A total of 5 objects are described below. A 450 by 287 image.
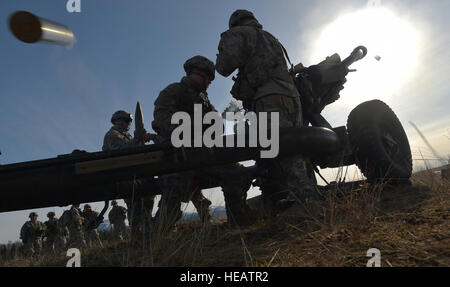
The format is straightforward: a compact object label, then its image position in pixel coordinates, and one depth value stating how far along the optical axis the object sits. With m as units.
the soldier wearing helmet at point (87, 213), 14.95
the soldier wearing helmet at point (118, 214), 14.20
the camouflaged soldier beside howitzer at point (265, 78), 3.48
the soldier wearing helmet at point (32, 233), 14.98
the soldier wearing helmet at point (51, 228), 15.31
